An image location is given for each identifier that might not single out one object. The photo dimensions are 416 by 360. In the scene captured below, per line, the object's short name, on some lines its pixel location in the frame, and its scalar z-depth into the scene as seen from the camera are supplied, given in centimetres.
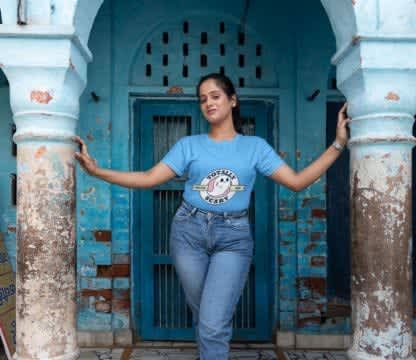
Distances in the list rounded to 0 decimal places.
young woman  281
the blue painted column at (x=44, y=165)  264
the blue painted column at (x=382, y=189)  270
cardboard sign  387
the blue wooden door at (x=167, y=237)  447
